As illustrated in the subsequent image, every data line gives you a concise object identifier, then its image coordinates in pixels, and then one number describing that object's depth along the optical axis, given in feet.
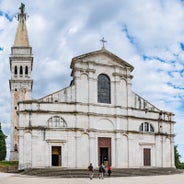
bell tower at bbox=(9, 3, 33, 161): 210.79
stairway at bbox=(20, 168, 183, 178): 123.34
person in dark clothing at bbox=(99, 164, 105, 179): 115.55
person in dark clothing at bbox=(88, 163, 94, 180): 114.88
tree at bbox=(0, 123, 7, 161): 209.36
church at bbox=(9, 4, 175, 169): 140.97
